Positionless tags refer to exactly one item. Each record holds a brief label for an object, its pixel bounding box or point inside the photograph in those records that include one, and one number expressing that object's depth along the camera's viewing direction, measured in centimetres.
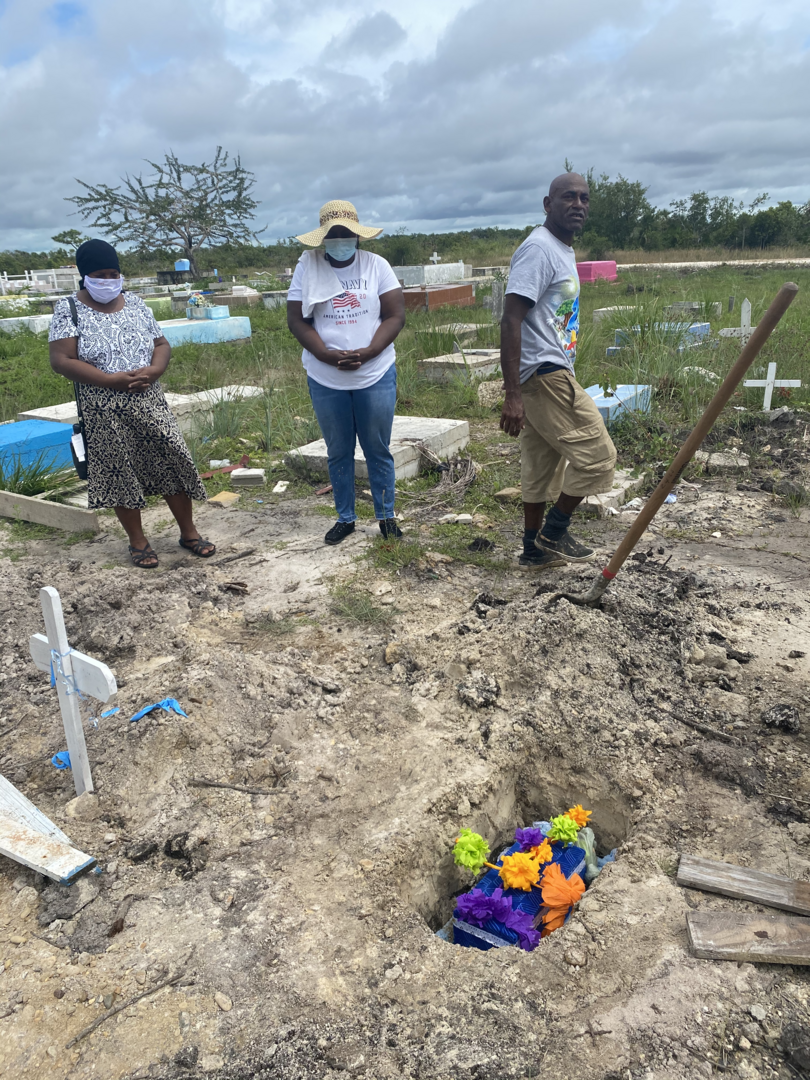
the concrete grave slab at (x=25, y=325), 1444
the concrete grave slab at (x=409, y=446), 570
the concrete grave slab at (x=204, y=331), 1274
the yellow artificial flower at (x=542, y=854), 236
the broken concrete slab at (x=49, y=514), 510
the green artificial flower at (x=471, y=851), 232
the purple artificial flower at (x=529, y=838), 245
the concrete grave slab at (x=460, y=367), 834
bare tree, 2927
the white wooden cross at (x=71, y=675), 223
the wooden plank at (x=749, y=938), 179
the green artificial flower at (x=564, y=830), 240
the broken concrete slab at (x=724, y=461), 583
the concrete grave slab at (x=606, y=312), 949
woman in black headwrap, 387
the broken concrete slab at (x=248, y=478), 593
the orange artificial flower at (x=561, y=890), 218
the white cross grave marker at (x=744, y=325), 789
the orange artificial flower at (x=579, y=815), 252
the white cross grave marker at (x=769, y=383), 668
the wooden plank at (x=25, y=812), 222
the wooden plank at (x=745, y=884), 193
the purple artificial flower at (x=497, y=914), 215
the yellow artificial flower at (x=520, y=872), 227
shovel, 242
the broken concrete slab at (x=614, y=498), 501
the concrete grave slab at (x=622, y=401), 643
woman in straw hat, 396
